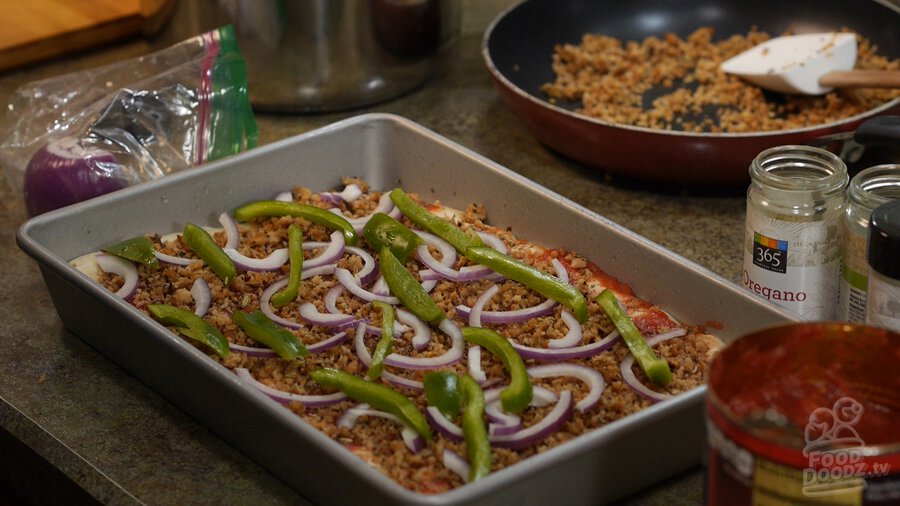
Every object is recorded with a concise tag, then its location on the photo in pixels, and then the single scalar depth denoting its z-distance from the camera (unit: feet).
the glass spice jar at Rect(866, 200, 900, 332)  3.28
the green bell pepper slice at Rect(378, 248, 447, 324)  3.74
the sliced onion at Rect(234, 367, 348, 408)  3.54
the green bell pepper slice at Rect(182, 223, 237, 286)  3.89
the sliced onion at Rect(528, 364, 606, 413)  3.52
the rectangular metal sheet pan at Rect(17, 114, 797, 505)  3.30
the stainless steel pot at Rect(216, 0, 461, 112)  4.54
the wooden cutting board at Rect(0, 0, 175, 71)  5.01
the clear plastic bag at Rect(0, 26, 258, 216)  4.27
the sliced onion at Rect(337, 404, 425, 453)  3.43
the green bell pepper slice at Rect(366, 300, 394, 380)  3.59
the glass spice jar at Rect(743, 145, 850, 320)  3.58
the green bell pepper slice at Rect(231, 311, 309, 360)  3.63
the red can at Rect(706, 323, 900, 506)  2.97
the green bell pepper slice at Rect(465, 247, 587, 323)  3.73
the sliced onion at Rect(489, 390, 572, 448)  3.42
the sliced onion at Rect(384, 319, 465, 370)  3.61
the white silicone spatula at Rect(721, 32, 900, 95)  4.45
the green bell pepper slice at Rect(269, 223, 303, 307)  3.81
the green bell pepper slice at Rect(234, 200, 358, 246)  4.03
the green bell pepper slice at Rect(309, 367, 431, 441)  3.44
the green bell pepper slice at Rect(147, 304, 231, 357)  3.65
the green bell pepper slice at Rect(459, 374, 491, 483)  3.35
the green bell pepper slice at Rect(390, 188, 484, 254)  3.95
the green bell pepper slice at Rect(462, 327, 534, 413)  3.47
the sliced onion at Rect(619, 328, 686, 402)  3.54
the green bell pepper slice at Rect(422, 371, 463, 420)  3.47
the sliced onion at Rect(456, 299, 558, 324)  3.74
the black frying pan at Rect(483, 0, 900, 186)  4.11
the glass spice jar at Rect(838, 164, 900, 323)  3.50
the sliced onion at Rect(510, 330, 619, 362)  3.63
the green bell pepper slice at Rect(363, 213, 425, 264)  3.94
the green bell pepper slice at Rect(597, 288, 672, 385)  3.55
